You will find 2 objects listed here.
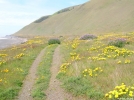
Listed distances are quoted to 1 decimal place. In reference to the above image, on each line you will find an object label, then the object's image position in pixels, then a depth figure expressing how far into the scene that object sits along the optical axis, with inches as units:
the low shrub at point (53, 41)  1234.7
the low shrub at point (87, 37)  1399.9
